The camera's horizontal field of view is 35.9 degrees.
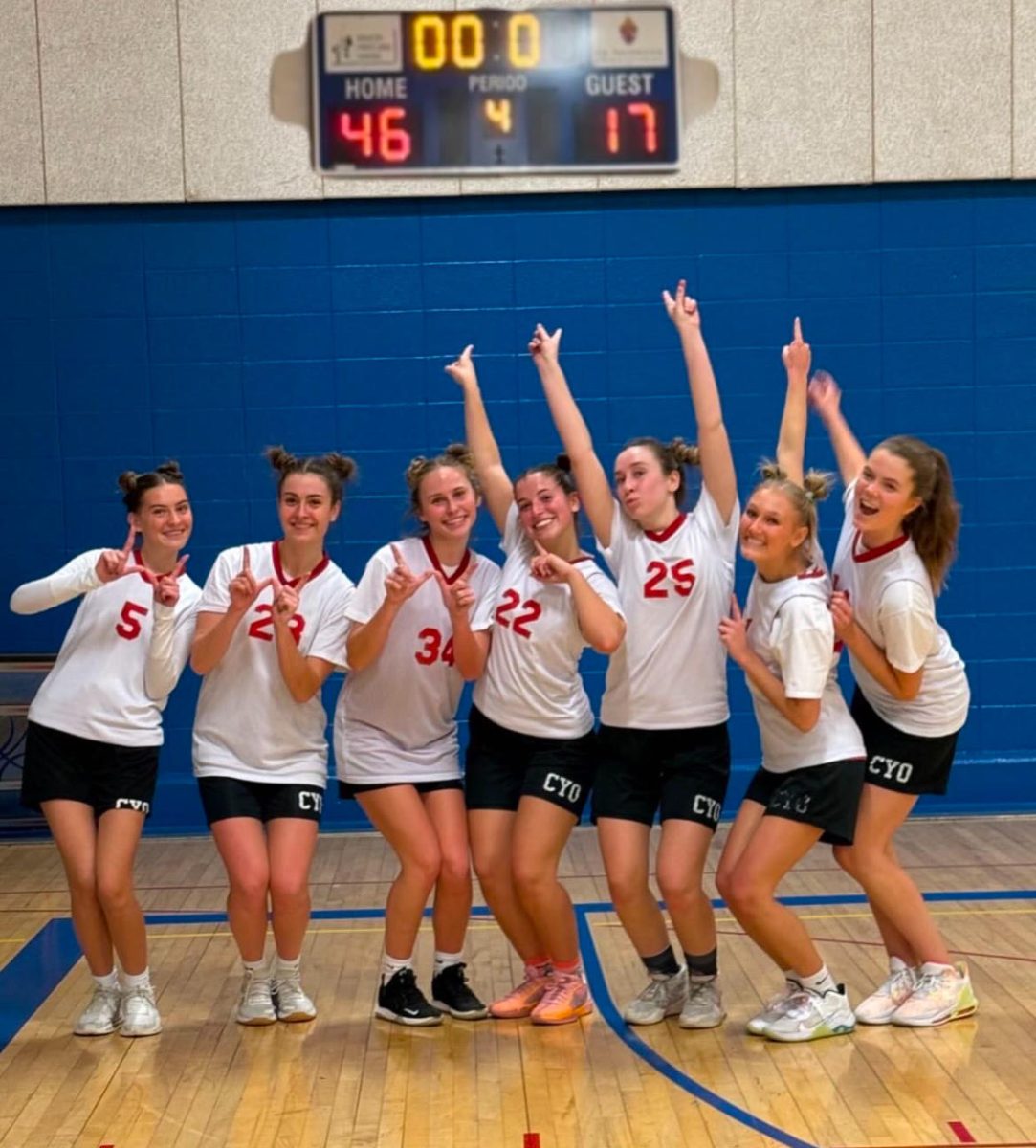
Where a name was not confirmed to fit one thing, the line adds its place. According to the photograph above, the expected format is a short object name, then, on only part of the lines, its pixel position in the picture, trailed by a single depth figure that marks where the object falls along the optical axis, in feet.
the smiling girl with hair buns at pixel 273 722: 15.26
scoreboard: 23.49
